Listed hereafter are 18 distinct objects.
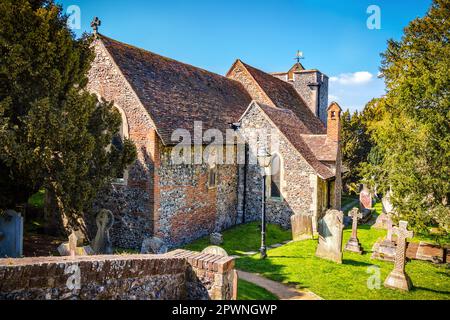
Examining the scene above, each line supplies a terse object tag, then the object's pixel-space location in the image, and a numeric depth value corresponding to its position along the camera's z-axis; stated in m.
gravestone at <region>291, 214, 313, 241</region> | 16.02
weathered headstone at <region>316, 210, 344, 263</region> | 12.23
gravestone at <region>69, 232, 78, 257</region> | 10.21
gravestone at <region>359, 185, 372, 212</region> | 23.91
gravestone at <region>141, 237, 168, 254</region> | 12.23
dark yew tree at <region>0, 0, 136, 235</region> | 9.70
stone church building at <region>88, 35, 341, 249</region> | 13.81
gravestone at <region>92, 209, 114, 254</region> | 12.55
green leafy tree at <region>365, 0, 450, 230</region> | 11.68
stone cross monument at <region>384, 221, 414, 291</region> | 10.07
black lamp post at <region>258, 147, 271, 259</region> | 12.48
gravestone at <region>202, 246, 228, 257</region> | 10.10
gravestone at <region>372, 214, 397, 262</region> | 13.05
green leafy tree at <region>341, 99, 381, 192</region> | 29.47
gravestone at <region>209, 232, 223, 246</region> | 14.94
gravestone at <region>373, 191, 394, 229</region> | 18.75
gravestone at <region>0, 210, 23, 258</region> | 10.00
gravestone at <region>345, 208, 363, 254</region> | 13.97
